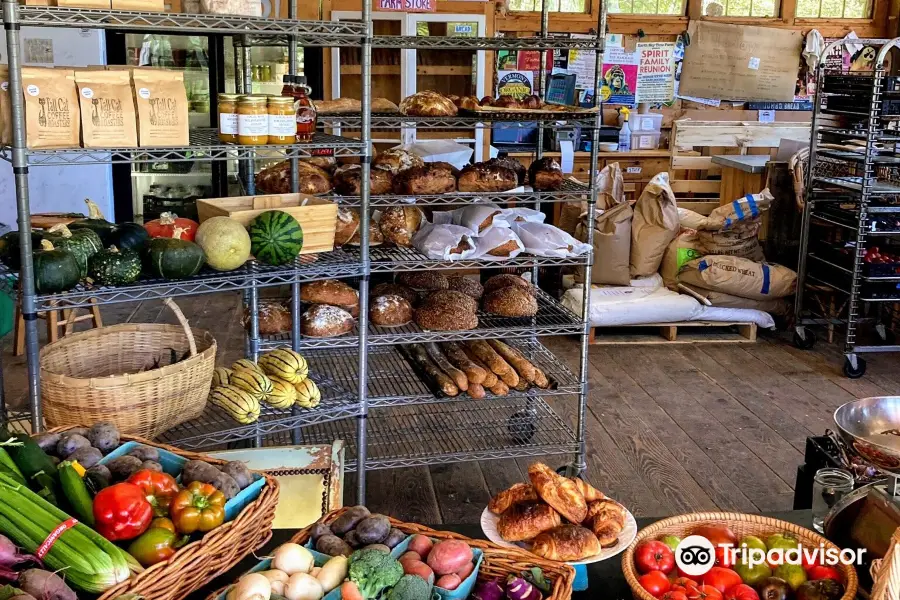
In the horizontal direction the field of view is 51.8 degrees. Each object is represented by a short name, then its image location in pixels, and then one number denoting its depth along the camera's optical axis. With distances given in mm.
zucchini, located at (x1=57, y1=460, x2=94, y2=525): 1641
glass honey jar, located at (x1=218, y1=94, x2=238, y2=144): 2732
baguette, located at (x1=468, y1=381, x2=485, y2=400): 3502
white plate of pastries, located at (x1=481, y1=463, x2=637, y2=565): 1828
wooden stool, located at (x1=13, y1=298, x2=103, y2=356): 4816
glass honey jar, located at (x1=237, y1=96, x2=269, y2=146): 2695
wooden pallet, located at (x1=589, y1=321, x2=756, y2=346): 5746
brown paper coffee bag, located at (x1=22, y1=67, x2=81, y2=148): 2408
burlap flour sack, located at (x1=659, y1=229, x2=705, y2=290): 5832
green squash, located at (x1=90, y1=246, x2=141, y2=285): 2525
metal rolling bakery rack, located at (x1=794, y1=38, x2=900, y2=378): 5004
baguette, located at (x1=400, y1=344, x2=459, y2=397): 3482
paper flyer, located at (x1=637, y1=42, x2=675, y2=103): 8109
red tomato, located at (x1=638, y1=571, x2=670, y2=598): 1761
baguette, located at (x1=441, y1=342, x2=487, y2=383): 3547
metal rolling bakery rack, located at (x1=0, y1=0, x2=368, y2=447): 2340
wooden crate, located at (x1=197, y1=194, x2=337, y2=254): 2920
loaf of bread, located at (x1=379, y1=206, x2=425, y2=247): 3646
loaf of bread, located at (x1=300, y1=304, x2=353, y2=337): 3428
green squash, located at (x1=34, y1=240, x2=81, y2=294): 2402
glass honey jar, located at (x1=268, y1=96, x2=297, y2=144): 2732
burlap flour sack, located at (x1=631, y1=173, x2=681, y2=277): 5656
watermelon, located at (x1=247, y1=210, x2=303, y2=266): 2812
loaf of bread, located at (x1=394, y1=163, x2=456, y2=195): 3432
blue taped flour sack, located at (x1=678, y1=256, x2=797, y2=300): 5699
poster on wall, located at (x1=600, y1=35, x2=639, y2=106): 8055
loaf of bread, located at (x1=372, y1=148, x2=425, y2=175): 3680
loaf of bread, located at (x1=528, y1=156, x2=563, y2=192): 3684
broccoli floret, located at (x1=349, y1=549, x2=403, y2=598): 1525
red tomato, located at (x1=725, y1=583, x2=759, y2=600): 1747
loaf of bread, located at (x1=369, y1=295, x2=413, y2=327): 3555
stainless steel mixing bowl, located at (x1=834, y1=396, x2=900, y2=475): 2336
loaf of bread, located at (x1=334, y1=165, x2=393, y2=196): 3559
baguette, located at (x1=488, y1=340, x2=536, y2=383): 3633
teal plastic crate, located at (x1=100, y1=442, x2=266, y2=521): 1760
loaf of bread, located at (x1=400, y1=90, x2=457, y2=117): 3574
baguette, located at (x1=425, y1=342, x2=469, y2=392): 3514
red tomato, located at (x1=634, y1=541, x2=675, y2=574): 1835
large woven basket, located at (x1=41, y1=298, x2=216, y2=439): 2500
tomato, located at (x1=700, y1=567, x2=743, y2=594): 1786
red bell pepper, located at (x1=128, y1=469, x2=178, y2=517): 1695
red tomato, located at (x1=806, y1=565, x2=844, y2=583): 1786
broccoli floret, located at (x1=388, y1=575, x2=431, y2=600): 1501
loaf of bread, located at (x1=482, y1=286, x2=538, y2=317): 3709
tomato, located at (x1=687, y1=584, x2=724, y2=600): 1736
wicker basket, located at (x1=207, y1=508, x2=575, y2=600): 1675
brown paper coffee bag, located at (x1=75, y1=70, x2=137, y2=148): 2500
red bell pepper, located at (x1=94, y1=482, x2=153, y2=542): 1598
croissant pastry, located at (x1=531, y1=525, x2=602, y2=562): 1813
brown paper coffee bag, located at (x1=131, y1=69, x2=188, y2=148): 2570
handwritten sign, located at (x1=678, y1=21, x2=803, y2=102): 8133
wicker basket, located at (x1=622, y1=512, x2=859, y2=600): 1925
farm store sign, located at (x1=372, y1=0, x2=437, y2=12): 7223
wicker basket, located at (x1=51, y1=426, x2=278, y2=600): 1527
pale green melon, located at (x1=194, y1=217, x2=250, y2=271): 2717
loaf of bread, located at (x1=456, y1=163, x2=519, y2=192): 3570
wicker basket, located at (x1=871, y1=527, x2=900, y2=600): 1404
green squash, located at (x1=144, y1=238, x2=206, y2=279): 2582
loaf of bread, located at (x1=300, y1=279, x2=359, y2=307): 3574
